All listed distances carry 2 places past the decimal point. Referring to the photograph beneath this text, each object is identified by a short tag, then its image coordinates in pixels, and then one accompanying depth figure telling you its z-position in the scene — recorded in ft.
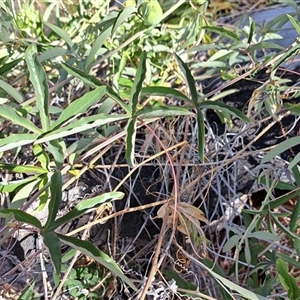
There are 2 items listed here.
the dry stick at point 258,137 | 2.66
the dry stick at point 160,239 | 2.27
